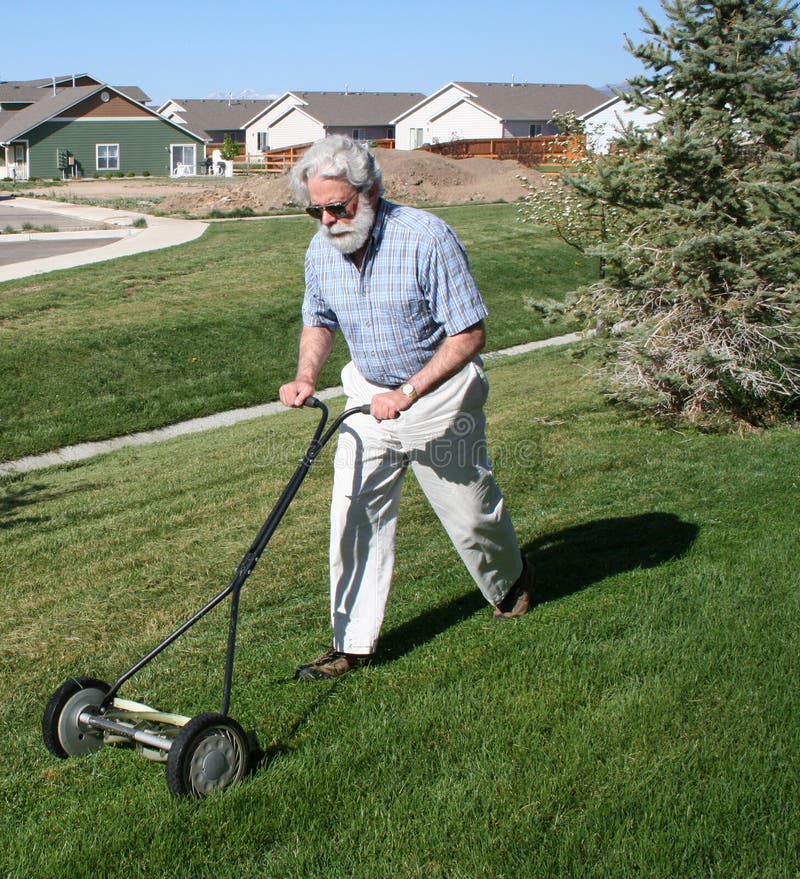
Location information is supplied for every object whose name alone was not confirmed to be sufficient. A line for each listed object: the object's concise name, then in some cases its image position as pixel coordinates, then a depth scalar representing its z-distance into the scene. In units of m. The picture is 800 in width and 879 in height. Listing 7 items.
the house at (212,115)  78.75
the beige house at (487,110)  64.56
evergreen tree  7.44
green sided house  55.84
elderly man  3.78
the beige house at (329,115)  72.19
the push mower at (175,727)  3.27
